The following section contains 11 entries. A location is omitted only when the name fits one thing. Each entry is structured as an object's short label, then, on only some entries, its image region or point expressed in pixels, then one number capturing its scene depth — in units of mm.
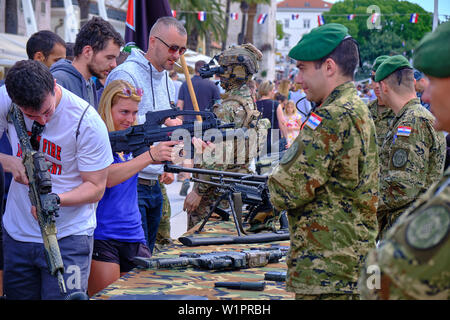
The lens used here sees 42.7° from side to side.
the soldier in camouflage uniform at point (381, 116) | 5273
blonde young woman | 3389
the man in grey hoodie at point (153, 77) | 4270
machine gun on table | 4445
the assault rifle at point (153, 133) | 3541
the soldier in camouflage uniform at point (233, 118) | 4957
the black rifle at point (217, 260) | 3348
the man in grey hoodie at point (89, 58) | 3961
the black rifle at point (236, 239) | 4039
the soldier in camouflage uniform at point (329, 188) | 2477
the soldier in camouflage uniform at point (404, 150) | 4020
